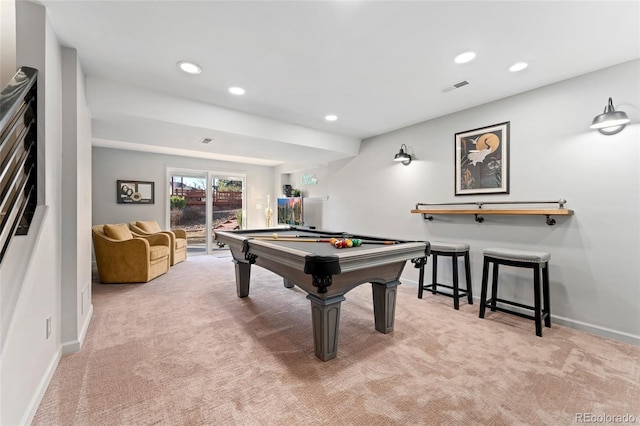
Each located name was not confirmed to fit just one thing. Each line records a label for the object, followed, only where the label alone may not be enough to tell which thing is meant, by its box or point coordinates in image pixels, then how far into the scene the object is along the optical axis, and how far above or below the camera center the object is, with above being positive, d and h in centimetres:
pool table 189 -48
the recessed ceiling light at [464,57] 222 +131
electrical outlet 180 -79
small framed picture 567 +42
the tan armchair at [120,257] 396 -70
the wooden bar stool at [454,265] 310 -67
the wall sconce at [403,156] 398 +82
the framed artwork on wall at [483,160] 310 +62
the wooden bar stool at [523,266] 245 -63
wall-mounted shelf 261 +0
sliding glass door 648 +16
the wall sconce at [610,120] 222 +76
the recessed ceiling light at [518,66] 237 +131
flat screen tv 657 -1
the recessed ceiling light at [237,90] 285 +132
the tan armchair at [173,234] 528 -50
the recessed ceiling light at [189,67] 237 +132
